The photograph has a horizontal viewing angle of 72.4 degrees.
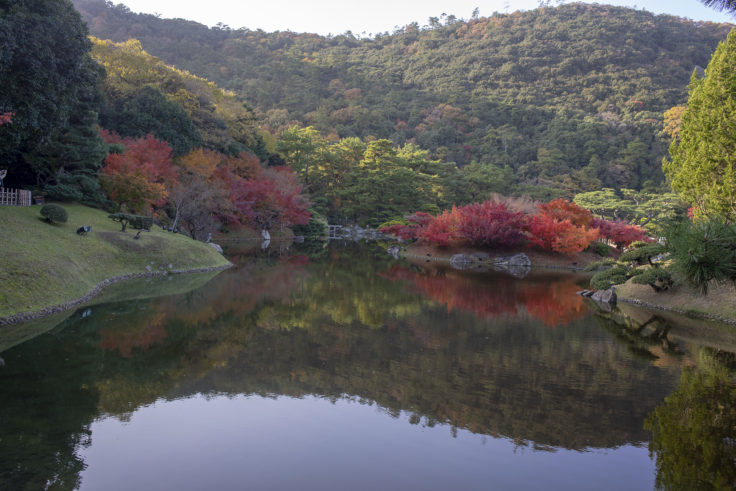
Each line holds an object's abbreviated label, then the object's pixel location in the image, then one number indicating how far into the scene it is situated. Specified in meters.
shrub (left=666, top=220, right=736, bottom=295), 11.68
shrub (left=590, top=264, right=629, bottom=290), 16.02
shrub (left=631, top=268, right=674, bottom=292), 13.95
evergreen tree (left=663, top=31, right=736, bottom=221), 13.96
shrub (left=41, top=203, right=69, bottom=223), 15.58
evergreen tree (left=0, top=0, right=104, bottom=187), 12.93
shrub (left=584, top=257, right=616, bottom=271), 22.75
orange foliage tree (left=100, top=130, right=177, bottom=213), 21.53
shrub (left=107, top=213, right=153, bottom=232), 18.20
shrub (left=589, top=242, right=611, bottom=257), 27.39
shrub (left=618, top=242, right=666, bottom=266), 15.06
